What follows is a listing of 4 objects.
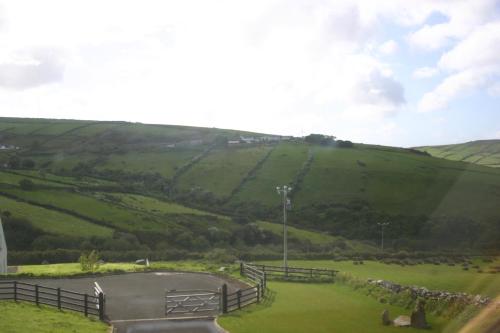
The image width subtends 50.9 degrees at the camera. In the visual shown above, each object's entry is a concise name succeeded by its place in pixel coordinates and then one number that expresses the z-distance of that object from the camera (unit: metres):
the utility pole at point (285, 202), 49.42
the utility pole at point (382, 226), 88.59
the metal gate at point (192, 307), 28.13
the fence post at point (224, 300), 28.52
